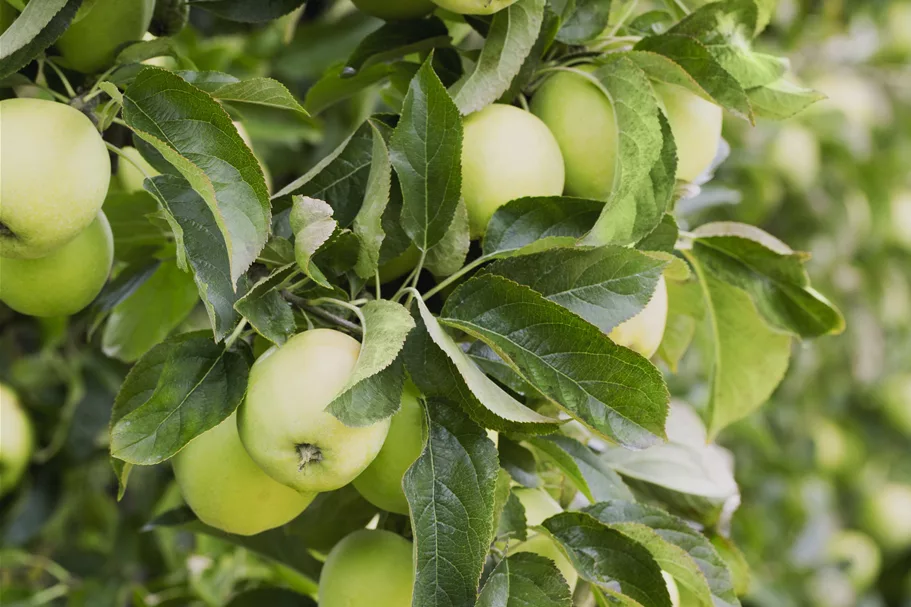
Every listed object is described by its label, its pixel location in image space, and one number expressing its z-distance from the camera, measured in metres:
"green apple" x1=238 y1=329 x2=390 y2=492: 1.46
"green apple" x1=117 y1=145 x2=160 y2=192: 1.71
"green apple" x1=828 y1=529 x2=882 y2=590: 3.79
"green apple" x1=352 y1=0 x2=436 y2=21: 1.61
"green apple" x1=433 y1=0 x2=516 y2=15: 1.52
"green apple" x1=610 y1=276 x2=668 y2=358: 1.56
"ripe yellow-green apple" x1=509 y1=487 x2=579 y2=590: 1.58
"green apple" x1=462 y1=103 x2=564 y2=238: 1.54
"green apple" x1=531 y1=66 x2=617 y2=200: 1.57
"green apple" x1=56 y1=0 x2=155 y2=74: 1.56
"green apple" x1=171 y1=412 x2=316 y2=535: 1.52
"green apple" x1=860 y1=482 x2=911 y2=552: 3.91
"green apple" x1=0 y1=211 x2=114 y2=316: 1.56
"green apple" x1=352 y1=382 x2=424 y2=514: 1.51
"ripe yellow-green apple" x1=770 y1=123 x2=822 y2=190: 3.28
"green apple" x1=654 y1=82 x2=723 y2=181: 1.59
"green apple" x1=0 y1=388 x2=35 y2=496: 1.91
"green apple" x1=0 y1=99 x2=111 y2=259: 1.48
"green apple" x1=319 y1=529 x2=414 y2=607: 1.54
